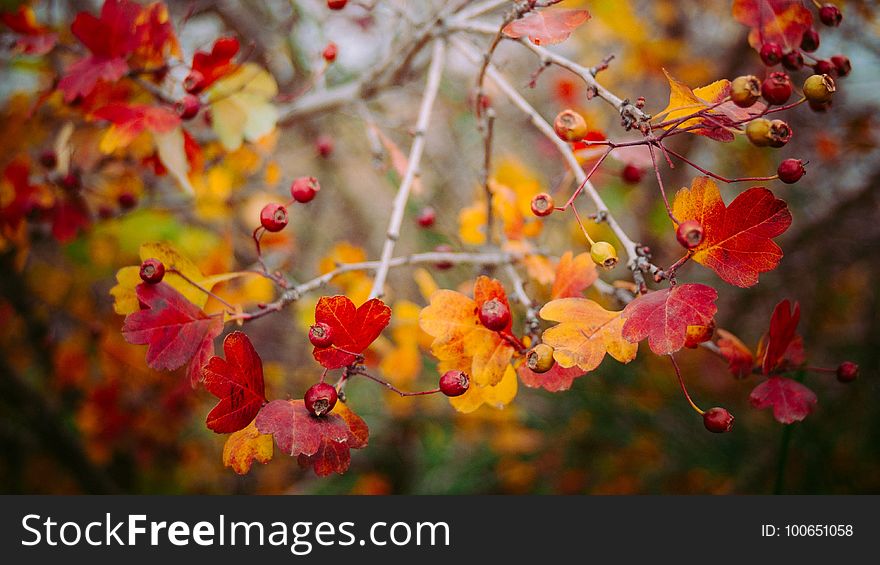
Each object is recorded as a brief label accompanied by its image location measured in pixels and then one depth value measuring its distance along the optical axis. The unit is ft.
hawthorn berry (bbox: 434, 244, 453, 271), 2.14
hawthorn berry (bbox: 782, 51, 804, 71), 1.88
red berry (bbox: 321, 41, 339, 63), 2.10
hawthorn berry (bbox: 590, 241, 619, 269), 1.79
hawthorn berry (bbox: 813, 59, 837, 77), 1.90
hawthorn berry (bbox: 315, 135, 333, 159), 2.56
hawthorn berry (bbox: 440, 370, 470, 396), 1.80
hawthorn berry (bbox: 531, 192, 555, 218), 1.84
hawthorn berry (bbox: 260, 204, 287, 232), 1.88
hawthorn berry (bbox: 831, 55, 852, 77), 1.90
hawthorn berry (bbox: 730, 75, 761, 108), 1.74
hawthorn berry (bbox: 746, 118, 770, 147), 1.73
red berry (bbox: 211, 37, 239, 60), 1.98
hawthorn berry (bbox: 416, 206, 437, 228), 2.25
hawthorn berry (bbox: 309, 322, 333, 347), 1.79
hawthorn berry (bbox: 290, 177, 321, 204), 1.92
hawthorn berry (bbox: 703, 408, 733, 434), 1.81
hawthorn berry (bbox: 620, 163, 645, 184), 2.13
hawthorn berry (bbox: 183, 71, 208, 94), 1.99
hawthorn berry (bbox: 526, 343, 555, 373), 1.80
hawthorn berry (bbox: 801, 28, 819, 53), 1.92
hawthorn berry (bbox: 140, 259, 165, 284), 1.85
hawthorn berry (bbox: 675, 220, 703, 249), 1.77
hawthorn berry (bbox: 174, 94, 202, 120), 2.00
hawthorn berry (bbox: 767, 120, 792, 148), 1.73
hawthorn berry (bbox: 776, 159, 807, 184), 1.79
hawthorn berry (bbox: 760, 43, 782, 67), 1.89
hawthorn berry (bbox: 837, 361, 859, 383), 1.93
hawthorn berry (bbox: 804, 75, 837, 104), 1.75
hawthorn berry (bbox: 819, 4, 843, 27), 1.90
